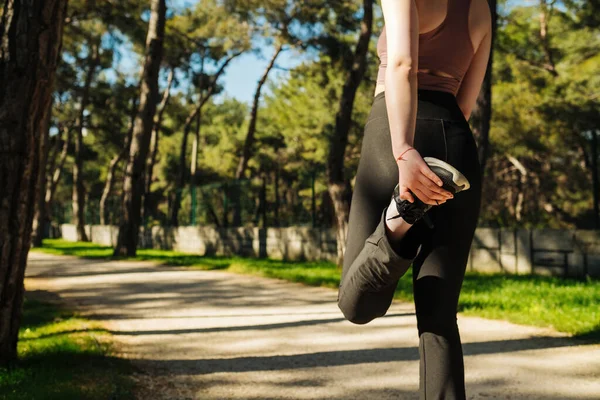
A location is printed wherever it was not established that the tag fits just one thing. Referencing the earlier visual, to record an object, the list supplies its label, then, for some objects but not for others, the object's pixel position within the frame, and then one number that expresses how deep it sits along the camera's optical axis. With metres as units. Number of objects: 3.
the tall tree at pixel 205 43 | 20.33
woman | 1.82
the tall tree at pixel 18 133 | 4.04
